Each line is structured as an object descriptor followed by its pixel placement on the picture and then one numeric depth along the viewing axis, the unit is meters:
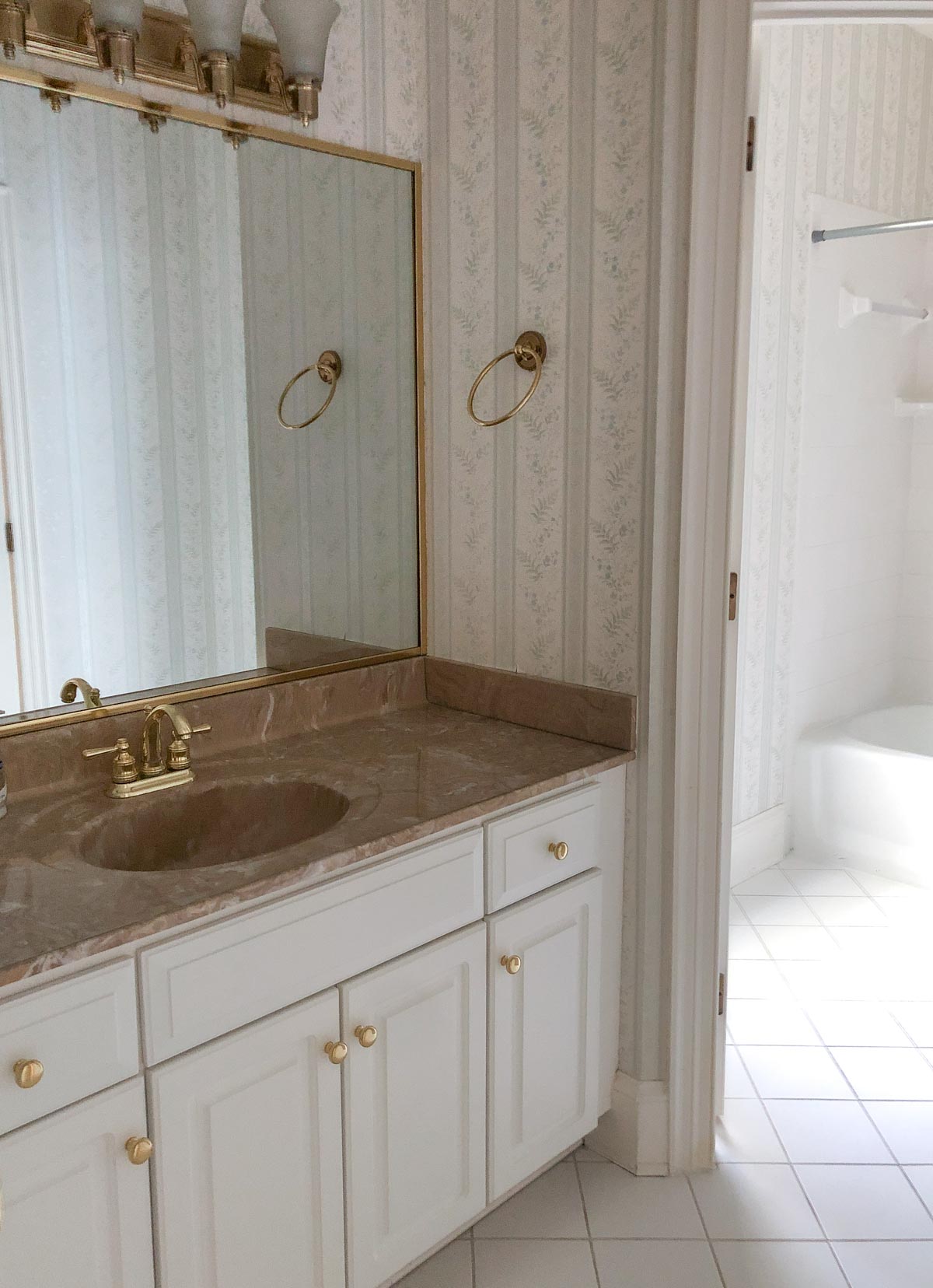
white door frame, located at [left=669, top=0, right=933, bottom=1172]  1.74
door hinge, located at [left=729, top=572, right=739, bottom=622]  1.90
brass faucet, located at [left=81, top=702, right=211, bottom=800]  1.70
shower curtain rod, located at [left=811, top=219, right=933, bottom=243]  3.13
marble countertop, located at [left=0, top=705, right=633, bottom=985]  1.26
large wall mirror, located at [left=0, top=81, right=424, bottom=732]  1.70
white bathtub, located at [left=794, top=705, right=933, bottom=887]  3.33
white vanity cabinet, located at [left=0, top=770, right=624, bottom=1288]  1.25
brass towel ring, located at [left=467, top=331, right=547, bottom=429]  2.02
